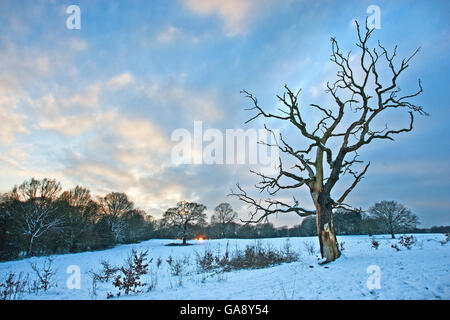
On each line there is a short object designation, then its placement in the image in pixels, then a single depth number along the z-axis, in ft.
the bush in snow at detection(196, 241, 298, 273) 33.47
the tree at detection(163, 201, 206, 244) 116.47
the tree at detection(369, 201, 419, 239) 107.86
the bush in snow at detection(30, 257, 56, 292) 26.23
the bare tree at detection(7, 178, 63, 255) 79.97
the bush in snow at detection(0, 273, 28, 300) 20.21
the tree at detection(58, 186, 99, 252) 94.22
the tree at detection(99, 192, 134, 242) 129.47
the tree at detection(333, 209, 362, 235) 152.49
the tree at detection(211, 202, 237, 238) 156.76
